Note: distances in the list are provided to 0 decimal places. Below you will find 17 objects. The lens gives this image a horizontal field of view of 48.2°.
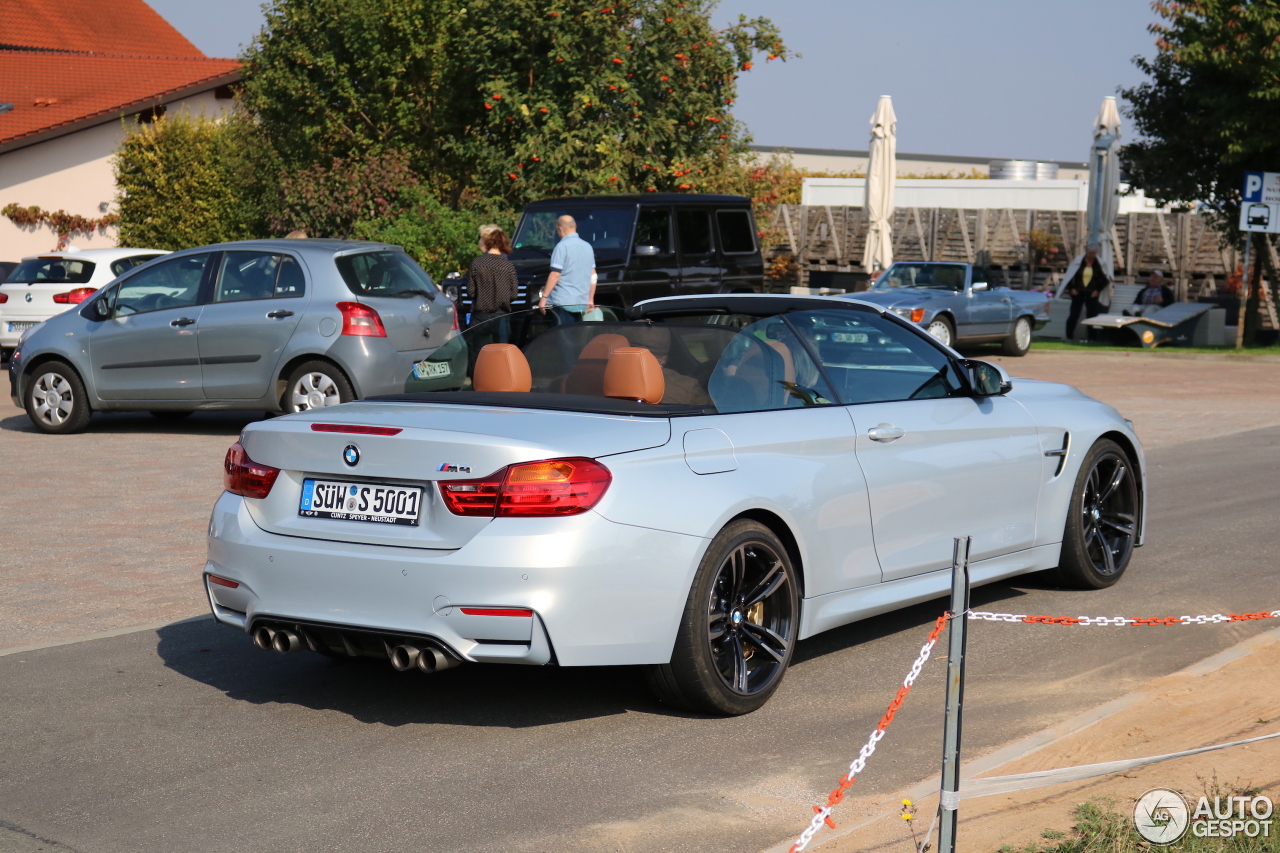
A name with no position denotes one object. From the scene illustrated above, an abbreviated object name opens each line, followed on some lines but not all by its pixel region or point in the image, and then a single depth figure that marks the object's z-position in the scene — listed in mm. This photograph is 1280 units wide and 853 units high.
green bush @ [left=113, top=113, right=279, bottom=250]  34125
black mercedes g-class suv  17859
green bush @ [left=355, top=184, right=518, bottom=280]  24234
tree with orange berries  24438
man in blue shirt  15148
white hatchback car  20438
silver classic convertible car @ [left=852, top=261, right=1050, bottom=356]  22469
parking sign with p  24047
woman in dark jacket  15289
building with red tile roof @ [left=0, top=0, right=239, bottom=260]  38844
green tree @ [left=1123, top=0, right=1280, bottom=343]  23219
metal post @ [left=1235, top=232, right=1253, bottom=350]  25000
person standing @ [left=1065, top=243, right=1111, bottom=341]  27250
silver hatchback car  12727
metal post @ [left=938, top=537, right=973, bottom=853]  3508
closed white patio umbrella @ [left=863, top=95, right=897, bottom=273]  27766
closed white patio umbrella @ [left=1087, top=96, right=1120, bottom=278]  27766
